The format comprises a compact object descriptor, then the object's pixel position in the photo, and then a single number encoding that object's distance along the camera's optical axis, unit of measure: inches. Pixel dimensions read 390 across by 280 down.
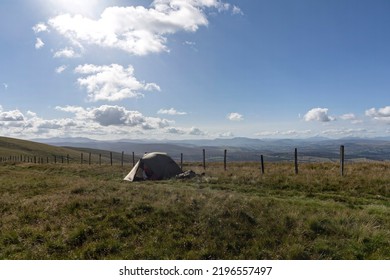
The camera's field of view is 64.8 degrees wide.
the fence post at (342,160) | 936.0
